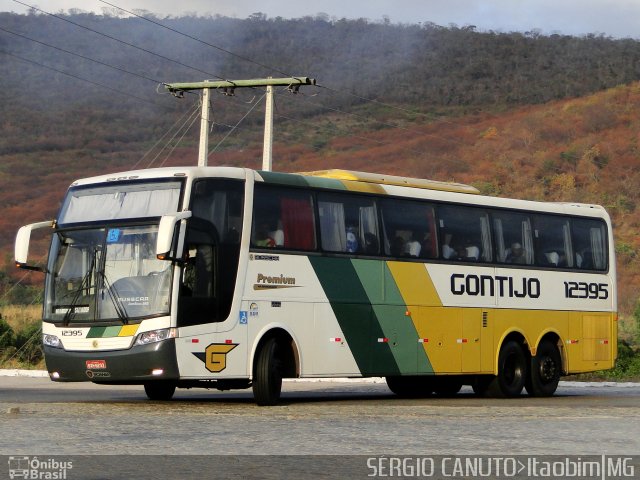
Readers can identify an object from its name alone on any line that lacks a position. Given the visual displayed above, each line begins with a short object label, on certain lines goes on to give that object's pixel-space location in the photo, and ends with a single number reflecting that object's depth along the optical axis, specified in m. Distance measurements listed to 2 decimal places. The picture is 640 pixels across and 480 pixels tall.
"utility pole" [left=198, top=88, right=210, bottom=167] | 36.87
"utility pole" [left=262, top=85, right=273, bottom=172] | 35.88
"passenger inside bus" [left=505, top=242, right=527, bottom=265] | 23.58
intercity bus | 17.98
